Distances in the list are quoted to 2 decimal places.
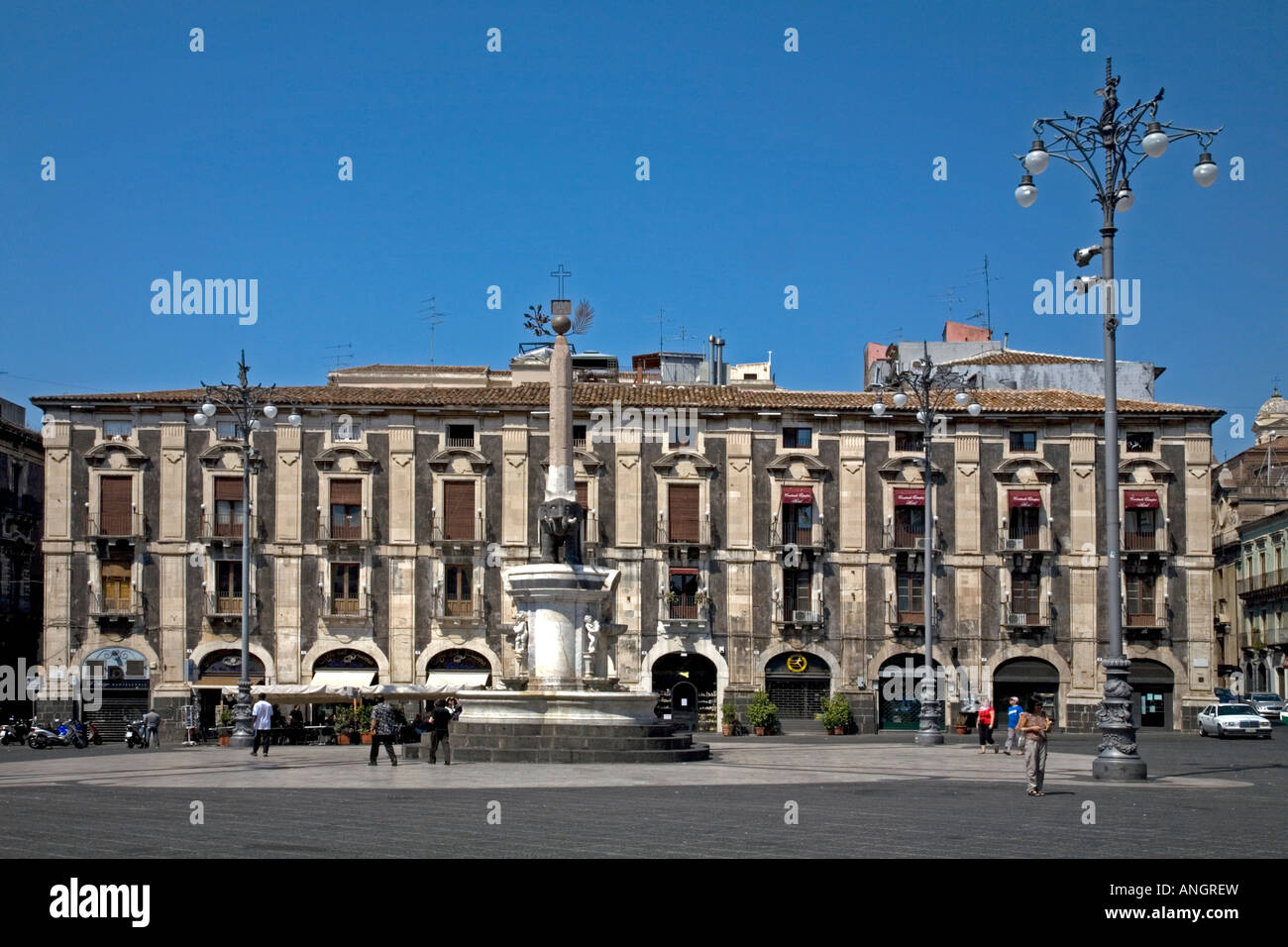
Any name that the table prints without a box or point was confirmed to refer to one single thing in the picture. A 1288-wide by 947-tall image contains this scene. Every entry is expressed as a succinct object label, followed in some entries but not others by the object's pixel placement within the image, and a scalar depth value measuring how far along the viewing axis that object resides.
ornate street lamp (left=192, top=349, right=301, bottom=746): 37.50
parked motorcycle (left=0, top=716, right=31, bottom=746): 47.03
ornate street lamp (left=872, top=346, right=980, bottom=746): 39.12
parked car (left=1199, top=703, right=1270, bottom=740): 48.06
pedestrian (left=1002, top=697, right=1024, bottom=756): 33.81
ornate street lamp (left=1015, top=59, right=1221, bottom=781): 23.12
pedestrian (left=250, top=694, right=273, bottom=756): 32.81
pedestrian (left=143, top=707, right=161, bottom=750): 42.06
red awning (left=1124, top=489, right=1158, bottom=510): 54.81
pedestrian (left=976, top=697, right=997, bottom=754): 35.81
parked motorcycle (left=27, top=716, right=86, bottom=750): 44.56
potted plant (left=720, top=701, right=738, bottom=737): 49.47
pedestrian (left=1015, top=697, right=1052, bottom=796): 20.56
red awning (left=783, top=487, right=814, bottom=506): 54.69
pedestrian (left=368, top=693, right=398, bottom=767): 28.73
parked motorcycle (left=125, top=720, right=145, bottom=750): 44.31
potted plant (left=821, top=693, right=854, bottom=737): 49.66
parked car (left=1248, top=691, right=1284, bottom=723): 59.12
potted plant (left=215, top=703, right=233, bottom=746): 41.55
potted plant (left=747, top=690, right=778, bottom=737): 49.88
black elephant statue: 31.90
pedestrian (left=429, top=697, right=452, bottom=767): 28.11
